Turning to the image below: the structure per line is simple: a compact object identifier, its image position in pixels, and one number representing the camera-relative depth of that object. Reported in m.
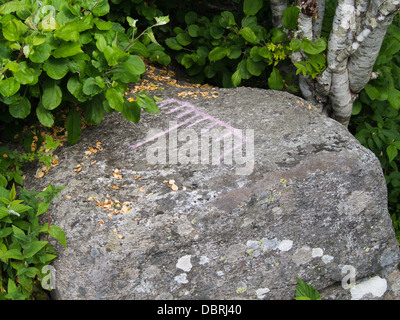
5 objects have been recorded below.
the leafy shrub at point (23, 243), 2.05
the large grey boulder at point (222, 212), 2.14
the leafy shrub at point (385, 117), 3.13
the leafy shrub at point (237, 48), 2.93
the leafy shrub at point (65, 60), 2.13
